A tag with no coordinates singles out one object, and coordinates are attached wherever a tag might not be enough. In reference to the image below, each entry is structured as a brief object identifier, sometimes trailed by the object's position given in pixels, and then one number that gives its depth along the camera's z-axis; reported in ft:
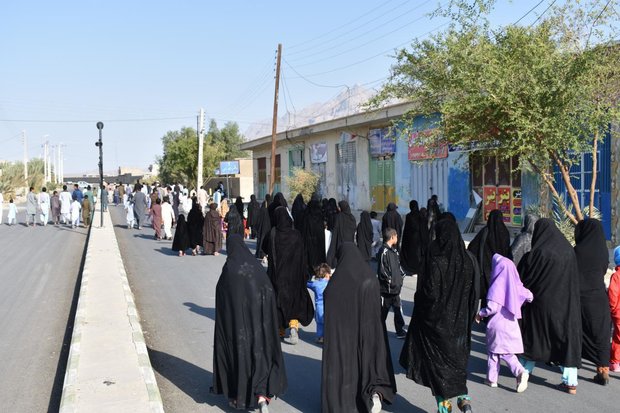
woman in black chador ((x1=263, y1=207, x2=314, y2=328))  26.30
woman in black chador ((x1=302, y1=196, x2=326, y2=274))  41.83
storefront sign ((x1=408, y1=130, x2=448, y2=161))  71.10
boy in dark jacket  24.29
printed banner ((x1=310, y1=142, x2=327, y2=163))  106.01
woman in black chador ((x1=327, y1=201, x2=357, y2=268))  41.70
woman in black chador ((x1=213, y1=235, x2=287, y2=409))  18.29
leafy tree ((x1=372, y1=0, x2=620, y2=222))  34.19
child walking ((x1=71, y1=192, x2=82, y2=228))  90.43
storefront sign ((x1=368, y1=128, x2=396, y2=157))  83.66
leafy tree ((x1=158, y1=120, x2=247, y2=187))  196.75
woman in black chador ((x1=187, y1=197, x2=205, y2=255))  57.36
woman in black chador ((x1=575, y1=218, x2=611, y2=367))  20.93
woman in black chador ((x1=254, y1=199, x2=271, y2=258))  50.47
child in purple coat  19.93
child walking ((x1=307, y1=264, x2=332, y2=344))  25.81
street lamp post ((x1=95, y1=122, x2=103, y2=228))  88.89
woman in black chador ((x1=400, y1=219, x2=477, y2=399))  17.87
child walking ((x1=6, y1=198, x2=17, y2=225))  94.74
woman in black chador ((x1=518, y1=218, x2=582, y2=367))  20.25
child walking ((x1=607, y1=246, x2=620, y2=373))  21.34
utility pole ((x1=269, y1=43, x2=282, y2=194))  94.94
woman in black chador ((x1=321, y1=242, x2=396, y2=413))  17.46
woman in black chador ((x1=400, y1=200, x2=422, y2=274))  42.98
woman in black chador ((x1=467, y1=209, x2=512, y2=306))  27.22
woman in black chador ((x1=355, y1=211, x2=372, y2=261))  43.41
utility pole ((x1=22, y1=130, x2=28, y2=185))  176.97
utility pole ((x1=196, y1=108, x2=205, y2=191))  115.24
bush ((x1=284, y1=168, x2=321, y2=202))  101.76
